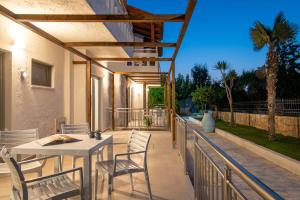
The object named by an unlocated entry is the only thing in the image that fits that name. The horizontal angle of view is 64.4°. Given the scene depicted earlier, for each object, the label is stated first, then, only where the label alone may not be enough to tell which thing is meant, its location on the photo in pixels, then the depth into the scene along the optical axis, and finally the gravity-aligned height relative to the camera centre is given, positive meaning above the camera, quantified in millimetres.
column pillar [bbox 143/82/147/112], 16900 +752
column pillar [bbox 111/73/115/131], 10057 -620
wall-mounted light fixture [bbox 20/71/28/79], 4904 +667
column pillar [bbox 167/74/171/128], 9838 -367
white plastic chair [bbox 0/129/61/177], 3320 -442
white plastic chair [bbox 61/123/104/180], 4268 -416
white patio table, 2518 -493
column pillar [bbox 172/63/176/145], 6629 -182
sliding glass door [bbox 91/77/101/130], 9117 +137
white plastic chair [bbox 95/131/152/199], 2803 -768
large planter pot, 12106 -958
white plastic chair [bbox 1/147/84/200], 1959 -781
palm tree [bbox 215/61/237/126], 15859 +2226
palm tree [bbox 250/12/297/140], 8828 +2398
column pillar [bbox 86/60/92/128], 6191 +591
